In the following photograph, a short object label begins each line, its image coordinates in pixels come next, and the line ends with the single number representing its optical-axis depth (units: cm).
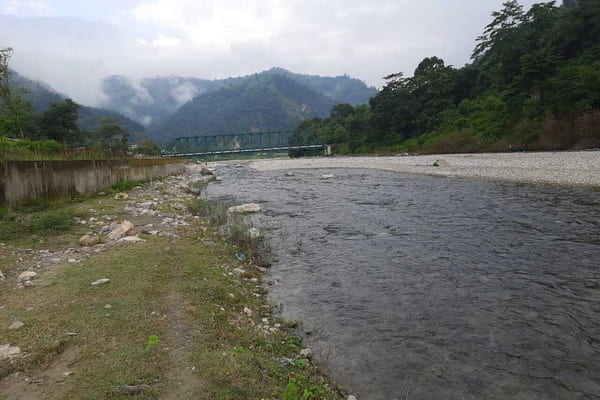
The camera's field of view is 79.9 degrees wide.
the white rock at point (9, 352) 392
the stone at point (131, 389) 339
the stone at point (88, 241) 850
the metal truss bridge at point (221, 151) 11125
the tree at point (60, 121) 5621
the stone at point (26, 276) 625
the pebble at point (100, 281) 598
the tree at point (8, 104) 2611
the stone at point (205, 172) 4401
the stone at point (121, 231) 930
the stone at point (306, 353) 478
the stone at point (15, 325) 452
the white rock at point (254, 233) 1047
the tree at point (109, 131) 7869
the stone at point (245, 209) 1557
